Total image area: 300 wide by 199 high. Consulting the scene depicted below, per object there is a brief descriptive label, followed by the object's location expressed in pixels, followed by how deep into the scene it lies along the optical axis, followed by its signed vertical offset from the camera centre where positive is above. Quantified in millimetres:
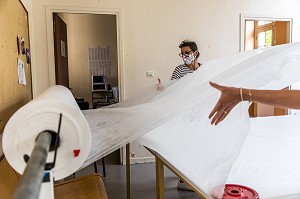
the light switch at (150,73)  3784 -1
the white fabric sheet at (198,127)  1262 -292
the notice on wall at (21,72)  2124 +18
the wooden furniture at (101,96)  5848 -501
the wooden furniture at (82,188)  1808 -811
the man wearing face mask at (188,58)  2920 +156
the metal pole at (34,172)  424 -177
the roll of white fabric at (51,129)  675 -150
